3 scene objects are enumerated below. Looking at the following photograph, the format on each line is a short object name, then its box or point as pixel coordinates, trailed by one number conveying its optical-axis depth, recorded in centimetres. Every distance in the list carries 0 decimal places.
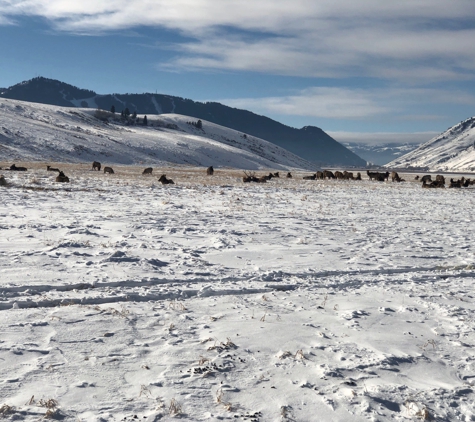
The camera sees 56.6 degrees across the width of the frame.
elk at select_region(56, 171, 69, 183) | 2553
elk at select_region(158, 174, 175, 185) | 2975
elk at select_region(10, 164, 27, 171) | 3535
